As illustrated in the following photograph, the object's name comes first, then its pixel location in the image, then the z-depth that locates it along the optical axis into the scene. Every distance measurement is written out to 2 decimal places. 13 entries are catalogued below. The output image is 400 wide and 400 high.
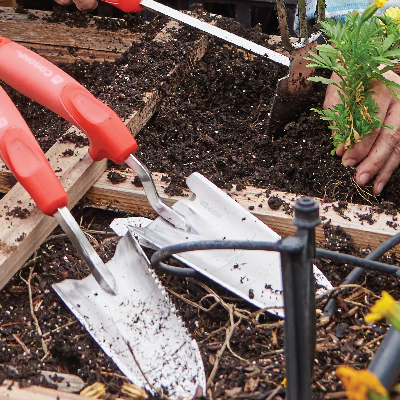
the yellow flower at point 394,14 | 0.92
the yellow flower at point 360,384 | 0.62
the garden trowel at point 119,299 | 0.79
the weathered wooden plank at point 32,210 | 0.86
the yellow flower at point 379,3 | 0.86
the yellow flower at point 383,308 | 0.63
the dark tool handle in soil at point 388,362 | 0.69
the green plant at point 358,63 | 0.89
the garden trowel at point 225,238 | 0.84
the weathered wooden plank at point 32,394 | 0.75
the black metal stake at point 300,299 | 0.68
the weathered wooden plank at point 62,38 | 1.20
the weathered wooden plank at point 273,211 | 0.89
